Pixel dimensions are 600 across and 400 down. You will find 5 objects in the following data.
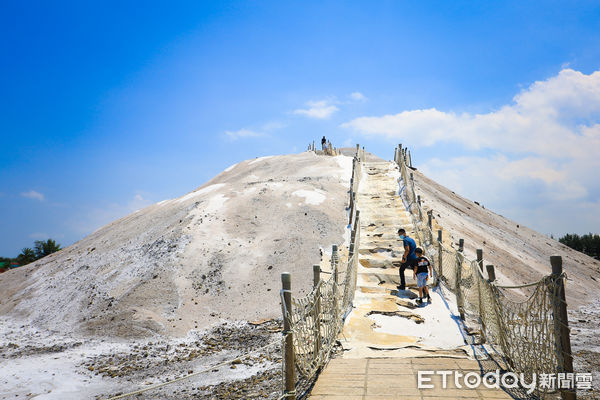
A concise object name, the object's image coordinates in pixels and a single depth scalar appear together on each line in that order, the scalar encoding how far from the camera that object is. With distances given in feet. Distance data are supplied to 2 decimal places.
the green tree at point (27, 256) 92.12
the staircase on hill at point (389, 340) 13.97
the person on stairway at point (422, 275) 26.30
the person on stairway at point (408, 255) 27.53
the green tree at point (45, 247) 90.43
